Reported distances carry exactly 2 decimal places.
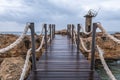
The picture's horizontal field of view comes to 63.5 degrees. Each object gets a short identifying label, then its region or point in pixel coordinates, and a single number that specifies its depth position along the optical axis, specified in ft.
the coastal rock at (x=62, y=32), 36.78
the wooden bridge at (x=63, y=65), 7.80
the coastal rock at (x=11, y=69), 15.95
